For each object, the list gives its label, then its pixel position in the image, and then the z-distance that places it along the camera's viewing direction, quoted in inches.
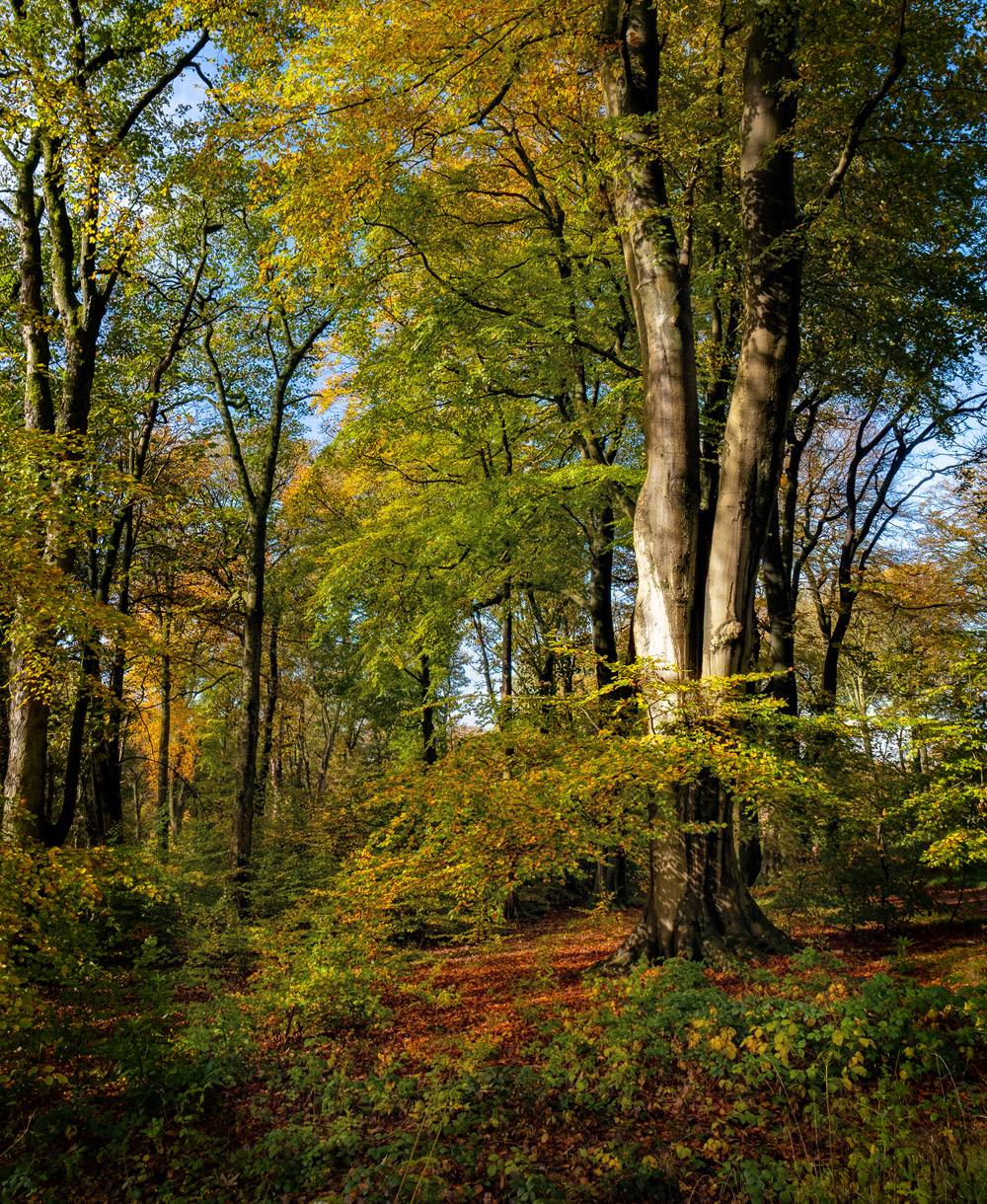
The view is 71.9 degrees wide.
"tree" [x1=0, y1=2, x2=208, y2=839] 291.3
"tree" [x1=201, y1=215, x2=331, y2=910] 488.7
